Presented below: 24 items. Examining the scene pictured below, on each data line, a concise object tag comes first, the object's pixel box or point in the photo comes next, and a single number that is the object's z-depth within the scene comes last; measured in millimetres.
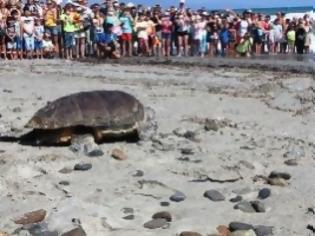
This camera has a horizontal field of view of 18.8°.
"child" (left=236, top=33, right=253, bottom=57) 31151
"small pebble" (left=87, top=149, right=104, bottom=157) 10129
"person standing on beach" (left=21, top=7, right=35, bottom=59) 23494
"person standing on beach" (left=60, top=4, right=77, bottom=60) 24557
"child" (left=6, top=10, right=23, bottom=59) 23030
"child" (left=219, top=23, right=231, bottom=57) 30513
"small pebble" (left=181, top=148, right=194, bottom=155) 10384
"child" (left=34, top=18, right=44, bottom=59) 24151
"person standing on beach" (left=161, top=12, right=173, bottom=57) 28483
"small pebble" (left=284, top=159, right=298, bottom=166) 9927
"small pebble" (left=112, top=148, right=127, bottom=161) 9997
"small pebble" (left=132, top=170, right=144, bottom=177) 9238
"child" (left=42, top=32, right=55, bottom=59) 24654
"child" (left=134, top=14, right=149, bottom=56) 27535
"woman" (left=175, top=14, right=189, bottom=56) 28715
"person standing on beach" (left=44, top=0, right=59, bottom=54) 24519
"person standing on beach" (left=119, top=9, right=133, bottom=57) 26762
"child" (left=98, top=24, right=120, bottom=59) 25872
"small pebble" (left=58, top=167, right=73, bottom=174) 9349
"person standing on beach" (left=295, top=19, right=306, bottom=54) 33742
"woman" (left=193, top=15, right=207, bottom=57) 29179
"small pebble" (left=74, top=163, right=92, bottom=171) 9470
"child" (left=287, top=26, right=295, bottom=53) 33704
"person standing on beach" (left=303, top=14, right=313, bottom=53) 33974
